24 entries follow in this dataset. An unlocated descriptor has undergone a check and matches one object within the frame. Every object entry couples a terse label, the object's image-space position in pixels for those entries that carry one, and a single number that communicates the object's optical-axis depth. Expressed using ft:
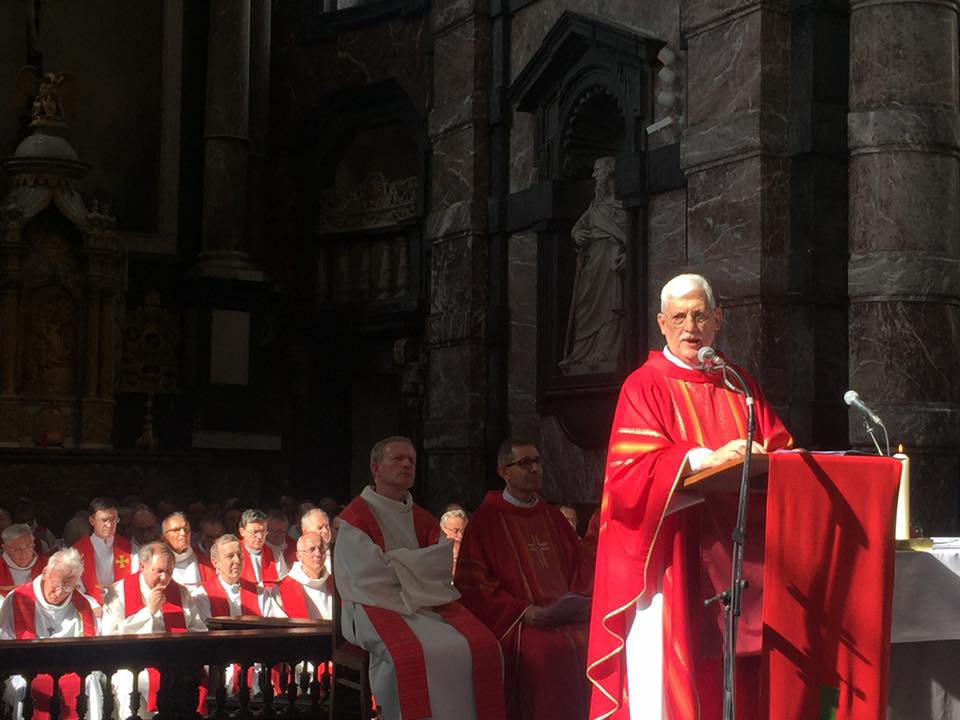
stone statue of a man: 36.76
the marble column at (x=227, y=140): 49.06
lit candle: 14.06
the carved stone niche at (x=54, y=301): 45.16
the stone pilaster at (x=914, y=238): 28.17
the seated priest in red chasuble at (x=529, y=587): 20.44
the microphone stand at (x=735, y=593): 12.25
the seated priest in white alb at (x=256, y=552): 29.12
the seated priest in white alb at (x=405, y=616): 19.47
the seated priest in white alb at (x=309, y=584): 27.99
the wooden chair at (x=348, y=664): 19.58
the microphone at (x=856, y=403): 12.76
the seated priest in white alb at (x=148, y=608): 24.16
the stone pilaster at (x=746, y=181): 29.84
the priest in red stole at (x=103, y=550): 30.40
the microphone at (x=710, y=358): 13.07
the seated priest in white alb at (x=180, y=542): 29.19
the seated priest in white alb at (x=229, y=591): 27.61
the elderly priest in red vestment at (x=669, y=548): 14.44
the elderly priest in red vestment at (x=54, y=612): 23.34
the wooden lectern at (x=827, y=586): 13.53
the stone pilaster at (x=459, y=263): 42.32
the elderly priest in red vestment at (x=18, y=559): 27.86
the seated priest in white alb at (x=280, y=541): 33.04
